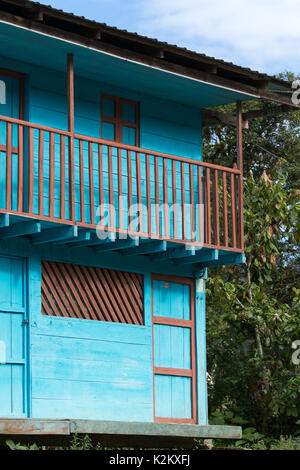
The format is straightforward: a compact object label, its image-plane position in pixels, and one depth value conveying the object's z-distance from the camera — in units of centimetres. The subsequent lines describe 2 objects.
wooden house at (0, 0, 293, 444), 1464
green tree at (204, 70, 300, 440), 1986
